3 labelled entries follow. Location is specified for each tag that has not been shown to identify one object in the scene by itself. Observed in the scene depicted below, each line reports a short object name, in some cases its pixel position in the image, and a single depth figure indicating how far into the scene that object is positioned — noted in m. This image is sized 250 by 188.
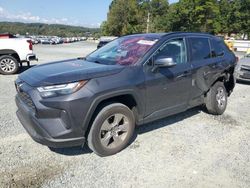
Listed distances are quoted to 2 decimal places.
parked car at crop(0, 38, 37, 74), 7.21
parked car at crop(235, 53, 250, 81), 6.71
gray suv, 2.39
